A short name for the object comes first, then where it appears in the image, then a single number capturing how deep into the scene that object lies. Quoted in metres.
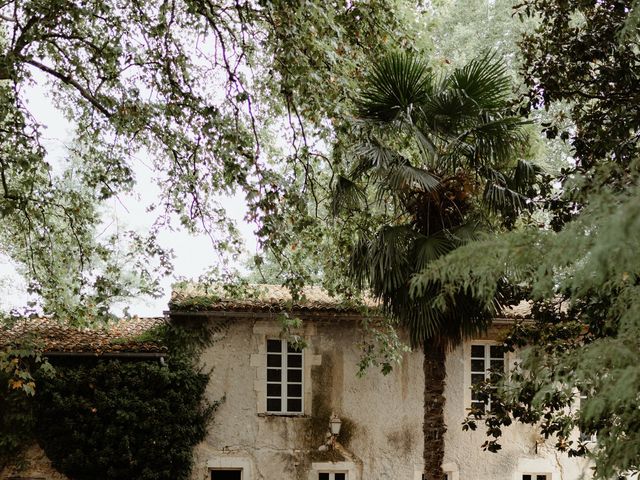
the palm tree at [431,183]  10.84
